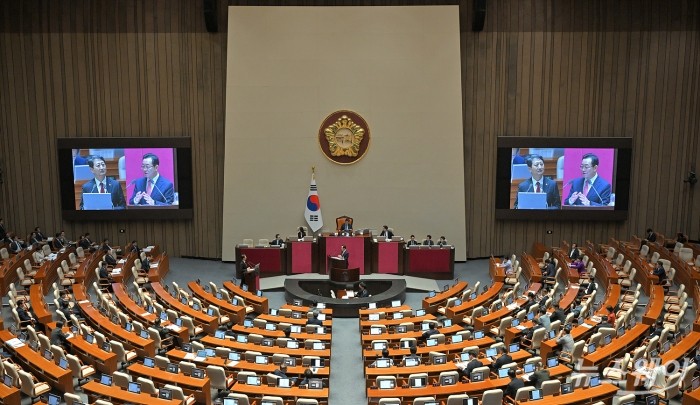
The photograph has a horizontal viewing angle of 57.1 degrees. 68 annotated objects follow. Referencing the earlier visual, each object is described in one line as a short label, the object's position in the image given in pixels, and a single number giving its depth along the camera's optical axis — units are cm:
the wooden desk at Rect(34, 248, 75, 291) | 1797
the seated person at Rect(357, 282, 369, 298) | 1786
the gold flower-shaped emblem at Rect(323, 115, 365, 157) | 2166
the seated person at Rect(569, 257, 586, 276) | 1862
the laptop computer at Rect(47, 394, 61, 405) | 1038
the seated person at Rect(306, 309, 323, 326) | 1495
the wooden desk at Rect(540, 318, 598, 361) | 1305
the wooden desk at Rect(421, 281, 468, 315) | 1681
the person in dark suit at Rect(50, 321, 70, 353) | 1305
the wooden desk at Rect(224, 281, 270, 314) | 1684
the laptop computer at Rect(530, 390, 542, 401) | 1069
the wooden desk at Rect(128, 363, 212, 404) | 1126
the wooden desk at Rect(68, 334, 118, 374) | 1245
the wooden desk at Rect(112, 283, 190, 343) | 1408
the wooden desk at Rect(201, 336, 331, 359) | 1296
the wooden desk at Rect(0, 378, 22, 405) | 1081
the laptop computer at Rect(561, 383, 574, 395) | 1099
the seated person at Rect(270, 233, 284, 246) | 2088
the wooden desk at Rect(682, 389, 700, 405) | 1036
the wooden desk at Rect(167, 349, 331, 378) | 1209
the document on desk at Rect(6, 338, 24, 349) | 1280
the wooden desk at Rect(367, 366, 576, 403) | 1100
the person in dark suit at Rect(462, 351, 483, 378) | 1179
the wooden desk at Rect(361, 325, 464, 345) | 1392
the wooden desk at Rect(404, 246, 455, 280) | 2058
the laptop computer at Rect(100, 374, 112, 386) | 1132
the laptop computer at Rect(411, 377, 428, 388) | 1135
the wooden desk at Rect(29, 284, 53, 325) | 1464
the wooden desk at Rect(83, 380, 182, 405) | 1052
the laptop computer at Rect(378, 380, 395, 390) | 1132
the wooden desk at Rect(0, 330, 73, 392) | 1169
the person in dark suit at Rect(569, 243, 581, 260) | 1955
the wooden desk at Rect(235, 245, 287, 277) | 2053
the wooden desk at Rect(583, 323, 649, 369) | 1234
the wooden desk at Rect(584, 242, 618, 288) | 1773
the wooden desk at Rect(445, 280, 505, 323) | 1586
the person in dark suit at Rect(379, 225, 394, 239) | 2110
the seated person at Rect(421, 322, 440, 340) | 1397
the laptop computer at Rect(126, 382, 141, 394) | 1093
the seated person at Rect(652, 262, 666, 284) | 1756
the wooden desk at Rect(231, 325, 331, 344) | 1405
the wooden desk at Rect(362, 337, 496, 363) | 1298
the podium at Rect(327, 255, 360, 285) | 1883
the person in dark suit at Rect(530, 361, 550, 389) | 1109
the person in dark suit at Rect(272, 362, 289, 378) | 1172
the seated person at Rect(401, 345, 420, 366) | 1236
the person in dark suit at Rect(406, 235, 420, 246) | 2095
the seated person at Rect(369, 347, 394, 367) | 1245
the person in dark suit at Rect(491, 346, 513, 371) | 1205
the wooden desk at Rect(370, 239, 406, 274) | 2058
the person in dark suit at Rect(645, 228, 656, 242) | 2159
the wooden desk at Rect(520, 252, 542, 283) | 1861
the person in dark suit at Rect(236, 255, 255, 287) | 1845
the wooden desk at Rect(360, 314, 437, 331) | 1498
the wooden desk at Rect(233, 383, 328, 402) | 1107
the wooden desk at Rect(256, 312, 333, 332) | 1506
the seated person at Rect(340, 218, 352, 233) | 2141
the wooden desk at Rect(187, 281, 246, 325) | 1586
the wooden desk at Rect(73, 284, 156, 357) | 1329
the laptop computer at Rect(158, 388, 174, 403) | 1082
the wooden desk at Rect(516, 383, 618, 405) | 1056
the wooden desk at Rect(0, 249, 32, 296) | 1767
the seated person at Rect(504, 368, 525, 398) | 1095
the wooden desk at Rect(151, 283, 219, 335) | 1503
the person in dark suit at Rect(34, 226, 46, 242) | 2136
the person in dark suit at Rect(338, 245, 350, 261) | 1905
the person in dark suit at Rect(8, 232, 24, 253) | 2028
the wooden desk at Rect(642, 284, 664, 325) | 1430
